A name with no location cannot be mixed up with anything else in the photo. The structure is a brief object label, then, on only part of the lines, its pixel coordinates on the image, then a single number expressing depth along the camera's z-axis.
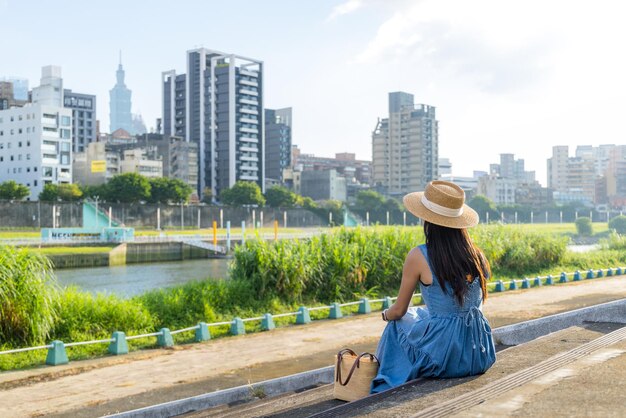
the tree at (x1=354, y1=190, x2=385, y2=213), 140.75
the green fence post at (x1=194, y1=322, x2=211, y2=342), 13.43
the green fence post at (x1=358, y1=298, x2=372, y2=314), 17.31
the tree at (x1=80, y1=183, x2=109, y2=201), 102.06
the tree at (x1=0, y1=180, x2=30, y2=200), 90.31
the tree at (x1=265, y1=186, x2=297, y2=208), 126.88
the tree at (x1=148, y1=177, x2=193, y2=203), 107.75
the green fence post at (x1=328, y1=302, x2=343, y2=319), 16.41
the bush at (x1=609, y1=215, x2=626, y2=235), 98.94
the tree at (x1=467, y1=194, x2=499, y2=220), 146.88
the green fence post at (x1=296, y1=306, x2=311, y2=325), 15.68
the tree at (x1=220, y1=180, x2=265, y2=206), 119.56
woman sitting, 5.31
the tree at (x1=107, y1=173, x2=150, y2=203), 102.19
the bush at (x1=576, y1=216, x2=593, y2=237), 99.54
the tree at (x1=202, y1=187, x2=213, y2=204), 127.31
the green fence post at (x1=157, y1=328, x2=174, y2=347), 12.91
